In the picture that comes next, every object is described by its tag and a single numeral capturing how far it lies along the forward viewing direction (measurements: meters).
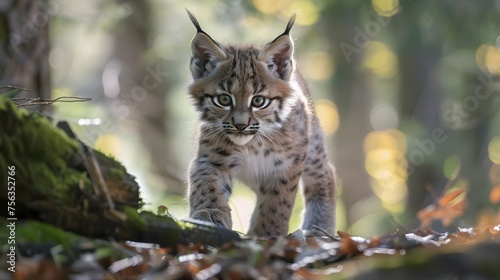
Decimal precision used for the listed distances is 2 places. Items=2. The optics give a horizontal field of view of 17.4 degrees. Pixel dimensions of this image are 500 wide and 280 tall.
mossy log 7.86
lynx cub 12.75
